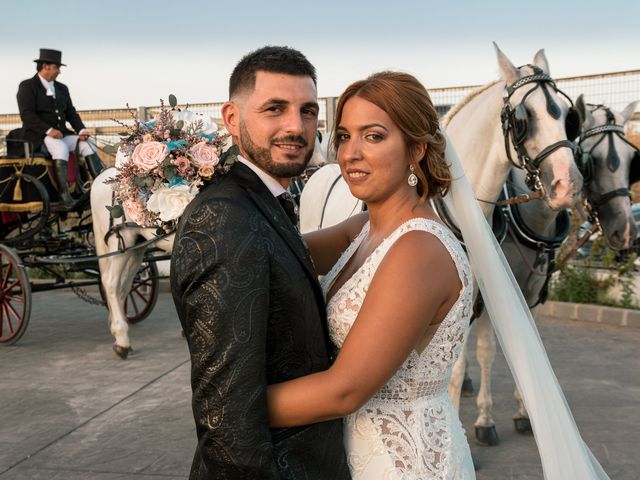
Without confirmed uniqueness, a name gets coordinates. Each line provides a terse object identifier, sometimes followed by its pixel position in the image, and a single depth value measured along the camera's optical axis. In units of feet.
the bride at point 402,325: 6.01
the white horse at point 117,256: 24.91
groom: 5.42
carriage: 25.93
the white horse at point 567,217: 17.44
